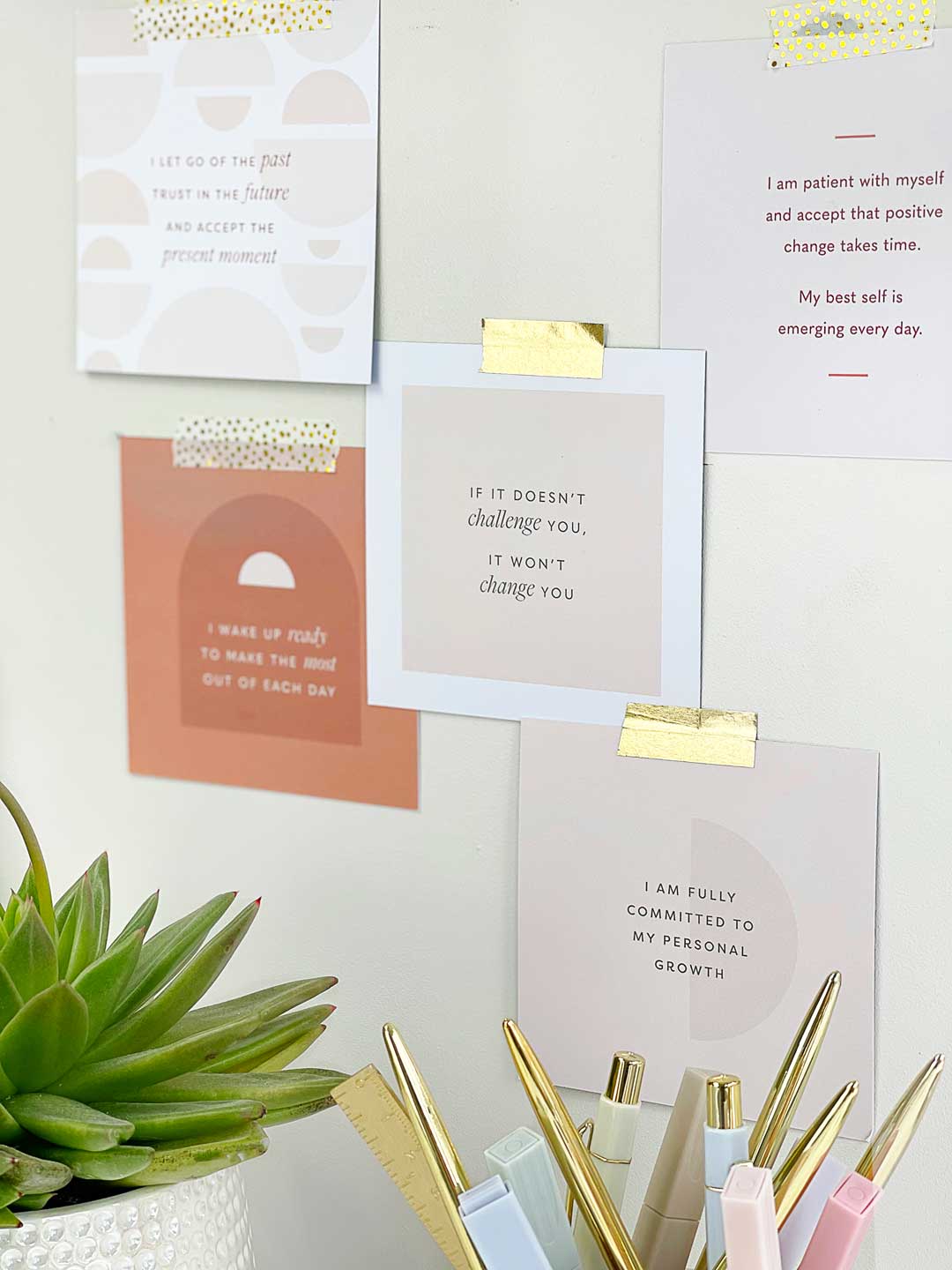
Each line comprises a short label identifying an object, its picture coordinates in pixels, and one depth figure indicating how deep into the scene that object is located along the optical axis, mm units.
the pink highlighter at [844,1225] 466
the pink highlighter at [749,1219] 417
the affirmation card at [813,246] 558
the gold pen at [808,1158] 490
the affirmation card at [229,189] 660
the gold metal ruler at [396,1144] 507
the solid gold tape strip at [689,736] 620
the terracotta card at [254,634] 698
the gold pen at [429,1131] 501
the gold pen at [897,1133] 488
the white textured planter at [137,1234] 497
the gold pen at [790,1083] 516
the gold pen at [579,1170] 506
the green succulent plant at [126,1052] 501
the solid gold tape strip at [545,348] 625
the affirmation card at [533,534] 621
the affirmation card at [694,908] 607
